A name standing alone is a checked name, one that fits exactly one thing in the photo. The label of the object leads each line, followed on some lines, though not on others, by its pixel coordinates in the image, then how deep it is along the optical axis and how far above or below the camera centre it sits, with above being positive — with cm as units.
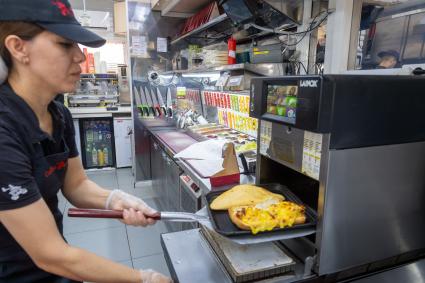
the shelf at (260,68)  198 +13
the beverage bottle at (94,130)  492 -78
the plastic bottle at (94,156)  497 -123
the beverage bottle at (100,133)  496 -84
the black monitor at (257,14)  187 +48
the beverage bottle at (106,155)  503 -123
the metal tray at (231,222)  78 -39
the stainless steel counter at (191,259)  83 -54
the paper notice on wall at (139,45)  385 +52
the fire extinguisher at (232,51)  241 +29
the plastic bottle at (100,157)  500 -126
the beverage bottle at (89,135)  491 -87
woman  81 -19
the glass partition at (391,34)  132 +26
